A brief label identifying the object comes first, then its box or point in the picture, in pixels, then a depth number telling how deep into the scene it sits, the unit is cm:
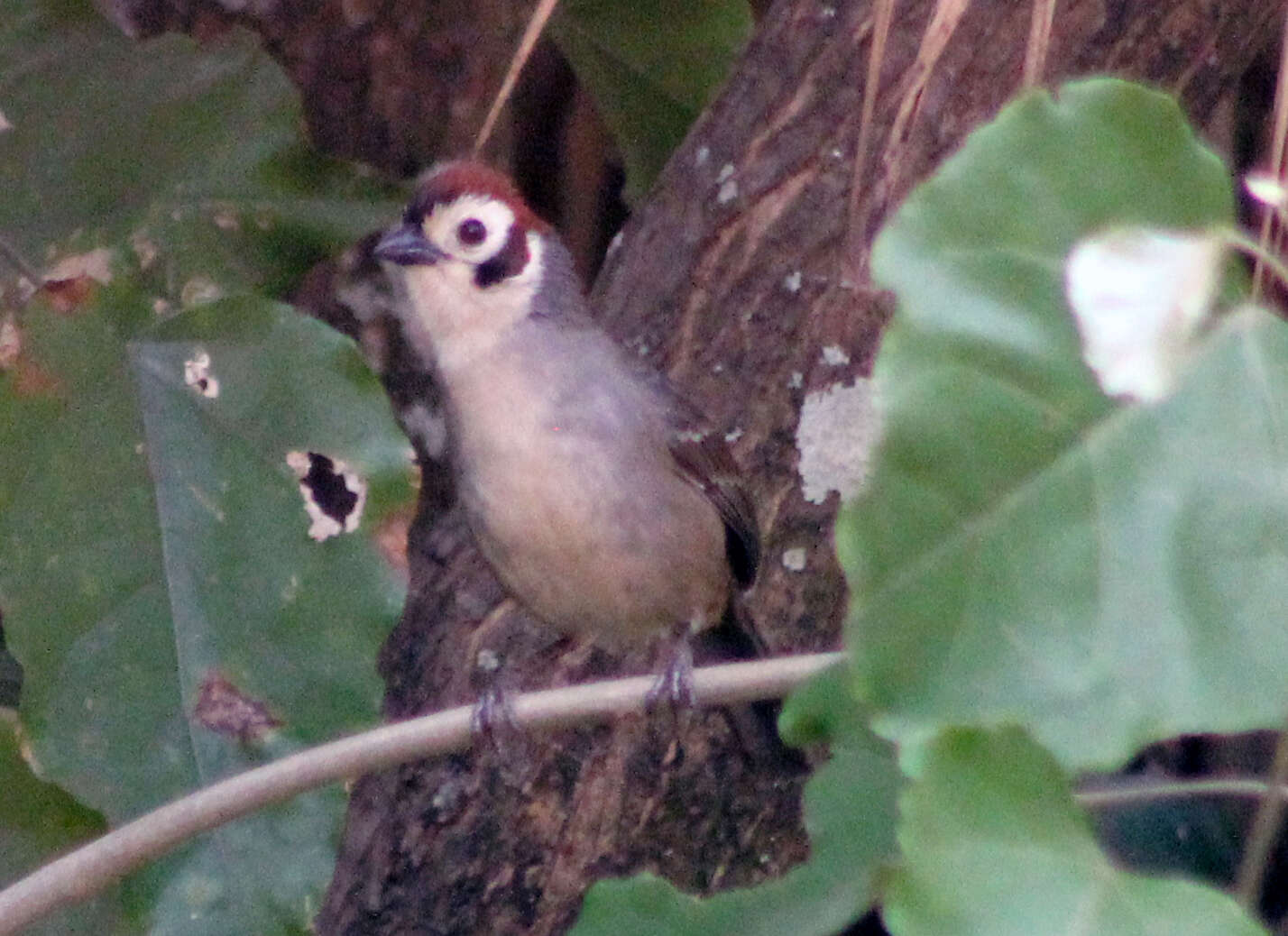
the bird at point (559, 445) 450
